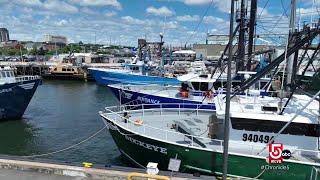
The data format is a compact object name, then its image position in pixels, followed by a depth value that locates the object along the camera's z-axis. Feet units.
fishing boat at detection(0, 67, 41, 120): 69.19
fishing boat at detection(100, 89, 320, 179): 31.21
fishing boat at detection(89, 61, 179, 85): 110.01
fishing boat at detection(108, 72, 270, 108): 57.20
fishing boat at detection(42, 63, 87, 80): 155.76
